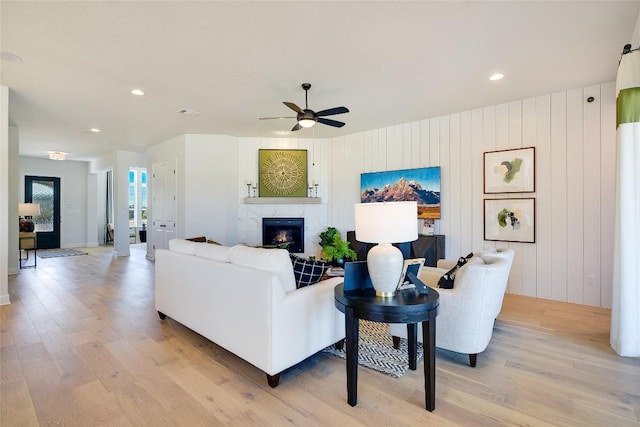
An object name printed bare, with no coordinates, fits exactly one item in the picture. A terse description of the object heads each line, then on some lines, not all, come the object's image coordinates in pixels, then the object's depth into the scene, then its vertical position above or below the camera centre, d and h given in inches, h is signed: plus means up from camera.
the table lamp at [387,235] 76.0 -5.9
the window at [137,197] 449.4 +20.0
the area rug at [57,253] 317.4 -44.1
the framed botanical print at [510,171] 168.1 +22.3
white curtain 97.3 +2.0
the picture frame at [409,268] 83.9 -15.8
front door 359.9 +6.9
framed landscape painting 202.2 +16.2
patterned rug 93.3 -45.8
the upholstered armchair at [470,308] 91.3 -28.7
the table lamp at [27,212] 269.1 -1.0
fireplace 257.0 -17.1
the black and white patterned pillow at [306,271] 96.0 -18.5
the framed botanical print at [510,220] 168.6 -4.7
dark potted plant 188.9 -25.5
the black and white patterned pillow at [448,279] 102.7 -22.4
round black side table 70.9 -24.0
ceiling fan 137.3 +43.2
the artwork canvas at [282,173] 254.8 +30.9
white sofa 82.3 -27.9
